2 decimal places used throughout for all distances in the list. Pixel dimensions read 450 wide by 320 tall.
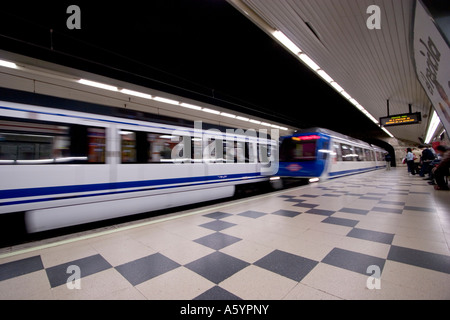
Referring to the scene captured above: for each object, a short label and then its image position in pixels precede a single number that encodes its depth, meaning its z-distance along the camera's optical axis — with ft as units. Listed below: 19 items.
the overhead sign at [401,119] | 29.40
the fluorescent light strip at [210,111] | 28.85
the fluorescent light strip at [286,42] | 13.61
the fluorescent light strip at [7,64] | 14.07
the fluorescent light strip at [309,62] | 16.77
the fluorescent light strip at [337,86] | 22.51
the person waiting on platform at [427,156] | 26.53
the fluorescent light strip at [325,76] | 19.56
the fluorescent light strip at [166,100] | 23.20
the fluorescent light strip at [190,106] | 25.89
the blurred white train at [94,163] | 8.82
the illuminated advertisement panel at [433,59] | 9.79
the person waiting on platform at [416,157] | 35.06
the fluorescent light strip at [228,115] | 32.08
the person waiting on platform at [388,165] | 56.16
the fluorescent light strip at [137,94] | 20.47
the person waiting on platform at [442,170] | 17.47
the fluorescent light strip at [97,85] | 17.91
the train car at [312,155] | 24.32
